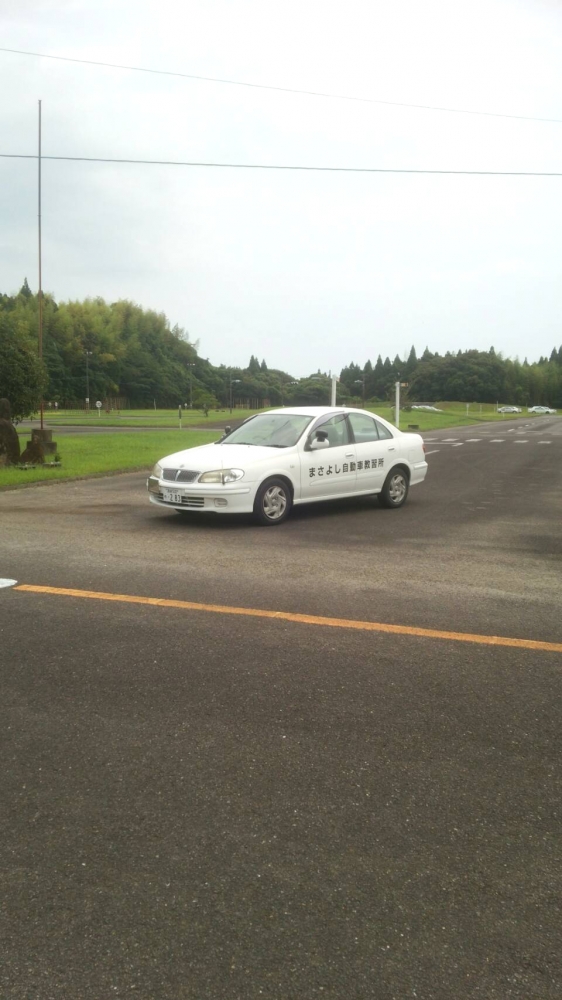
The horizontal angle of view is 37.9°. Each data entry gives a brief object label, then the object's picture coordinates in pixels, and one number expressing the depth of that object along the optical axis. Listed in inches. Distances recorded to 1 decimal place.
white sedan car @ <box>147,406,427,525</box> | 378.3
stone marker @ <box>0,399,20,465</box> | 658.2
